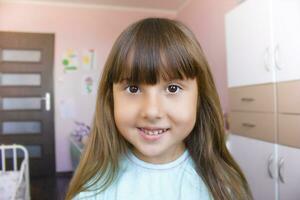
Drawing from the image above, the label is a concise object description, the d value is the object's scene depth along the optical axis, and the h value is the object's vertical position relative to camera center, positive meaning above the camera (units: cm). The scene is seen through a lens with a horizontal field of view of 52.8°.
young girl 54 -6
